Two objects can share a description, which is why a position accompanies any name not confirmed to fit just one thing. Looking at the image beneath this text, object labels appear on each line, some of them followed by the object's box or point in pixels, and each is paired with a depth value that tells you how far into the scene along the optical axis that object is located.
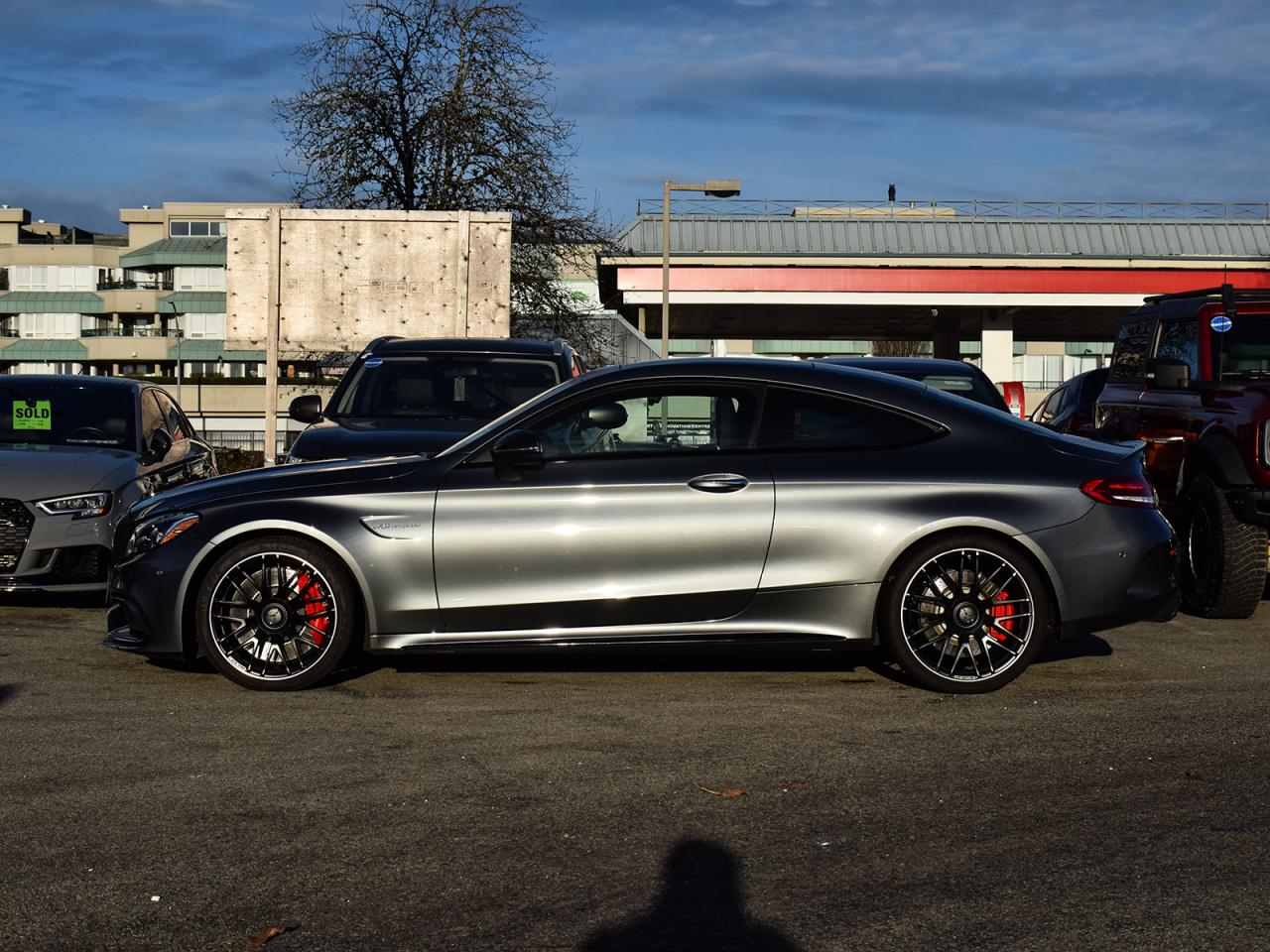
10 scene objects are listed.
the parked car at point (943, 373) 13.09
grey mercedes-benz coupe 7.12
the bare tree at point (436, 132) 32.94
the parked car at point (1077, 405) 17.53
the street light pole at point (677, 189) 27.16
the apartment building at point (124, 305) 100.25
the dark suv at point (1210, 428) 9.85
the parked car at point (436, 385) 11.30
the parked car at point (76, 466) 9.97
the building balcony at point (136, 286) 102.00
